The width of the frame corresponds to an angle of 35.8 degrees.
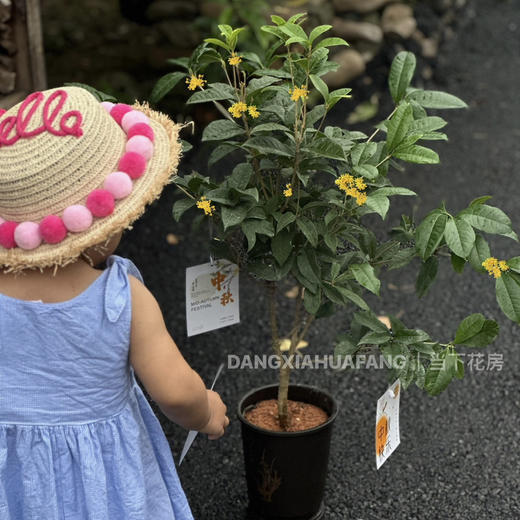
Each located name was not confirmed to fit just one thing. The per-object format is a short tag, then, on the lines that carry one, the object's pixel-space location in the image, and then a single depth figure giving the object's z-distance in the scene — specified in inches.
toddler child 58.6
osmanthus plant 70.1
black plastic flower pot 85.6
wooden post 126.0
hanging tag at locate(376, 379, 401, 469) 74.8
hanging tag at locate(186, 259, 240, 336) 78.3
